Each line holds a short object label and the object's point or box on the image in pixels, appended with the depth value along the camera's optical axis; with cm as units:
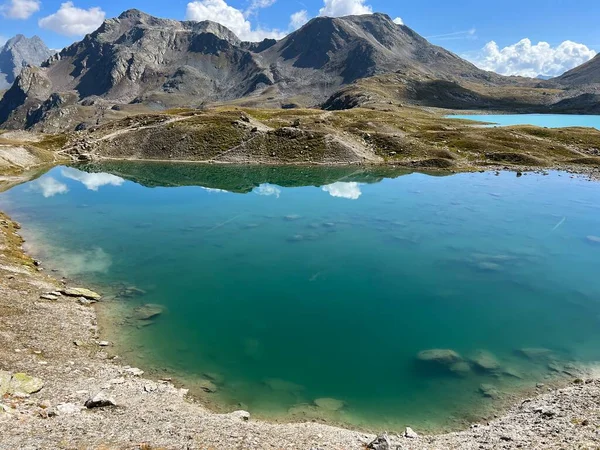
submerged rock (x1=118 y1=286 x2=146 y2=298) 3678
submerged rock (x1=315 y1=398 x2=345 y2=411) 2367
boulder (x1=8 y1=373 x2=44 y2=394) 2186
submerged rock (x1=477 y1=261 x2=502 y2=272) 4384
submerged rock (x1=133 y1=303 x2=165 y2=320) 3312
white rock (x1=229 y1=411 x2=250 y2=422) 2211
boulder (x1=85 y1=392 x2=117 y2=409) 2106
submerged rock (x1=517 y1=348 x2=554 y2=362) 2864
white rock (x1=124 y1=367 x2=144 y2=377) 2577
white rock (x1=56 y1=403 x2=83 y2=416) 2012
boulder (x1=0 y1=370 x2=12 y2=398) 2128
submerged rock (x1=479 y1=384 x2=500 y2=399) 2509
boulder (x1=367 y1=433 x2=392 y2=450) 1881
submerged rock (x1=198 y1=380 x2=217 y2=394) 2486
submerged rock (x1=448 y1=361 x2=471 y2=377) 2700
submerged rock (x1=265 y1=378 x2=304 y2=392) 2505
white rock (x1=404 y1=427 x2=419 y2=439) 2075
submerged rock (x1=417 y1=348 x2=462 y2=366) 2782
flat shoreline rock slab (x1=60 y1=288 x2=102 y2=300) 3541
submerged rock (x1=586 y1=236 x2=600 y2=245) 5197
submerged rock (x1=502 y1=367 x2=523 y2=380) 2684
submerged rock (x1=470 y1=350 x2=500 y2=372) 2750
